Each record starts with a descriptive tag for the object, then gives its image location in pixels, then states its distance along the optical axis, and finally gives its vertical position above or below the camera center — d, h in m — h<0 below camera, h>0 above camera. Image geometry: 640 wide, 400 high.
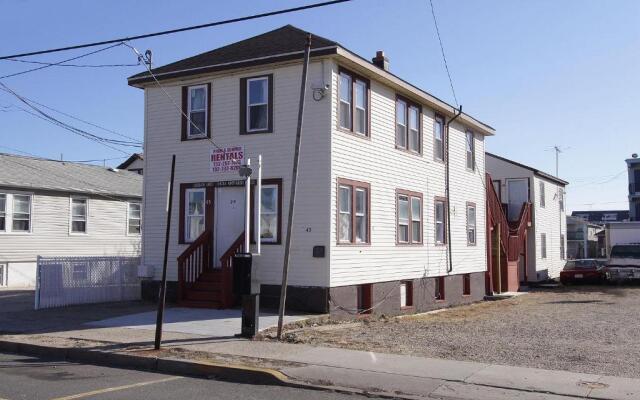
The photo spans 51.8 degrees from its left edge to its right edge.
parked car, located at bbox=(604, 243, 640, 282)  33.94 -0.80
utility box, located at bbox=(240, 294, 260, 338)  12.44 -1.31
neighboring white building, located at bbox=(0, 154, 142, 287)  25.52 +1.37
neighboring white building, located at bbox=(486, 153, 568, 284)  36.44 +2.71
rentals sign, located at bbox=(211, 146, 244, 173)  17.38 +2.34
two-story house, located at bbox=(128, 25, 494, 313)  16.38 +2.04
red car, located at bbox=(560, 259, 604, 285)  35.94 -1.38
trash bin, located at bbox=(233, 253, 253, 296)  12.55 -0.50
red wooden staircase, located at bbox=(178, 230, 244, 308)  16.33 -0.74
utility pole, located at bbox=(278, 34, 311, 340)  12.52 +0.83
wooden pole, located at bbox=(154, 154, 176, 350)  10.79 -1.00
